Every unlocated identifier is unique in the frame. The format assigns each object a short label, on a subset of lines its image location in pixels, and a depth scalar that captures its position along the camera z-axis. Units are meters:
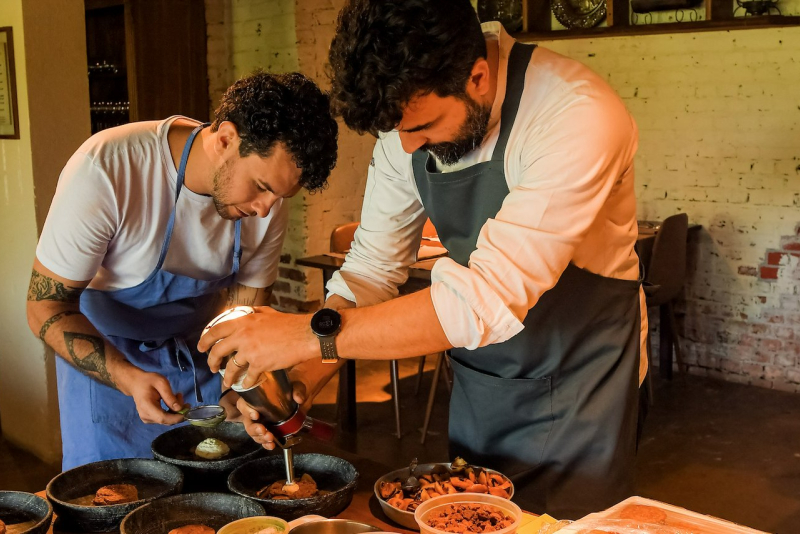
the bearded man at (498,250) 1.37
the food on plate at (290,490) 1.58
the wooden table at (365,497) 1.52
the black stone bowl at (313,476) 1.51
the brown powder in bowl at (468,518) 1.37
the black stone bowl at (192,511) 1.50
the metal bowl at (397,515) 1.47
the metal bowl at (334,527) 1.43
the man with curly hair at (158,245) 1.84
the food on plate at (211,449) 1.77
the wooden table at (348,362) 3.70
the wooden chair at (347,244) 4.16
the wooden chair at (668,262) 4.36
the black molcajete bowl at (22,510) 1.49
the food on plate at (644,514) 1.31
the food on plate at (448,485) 1.52
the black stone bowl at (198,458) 1.70
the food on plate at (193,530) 1.46
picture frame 3.62
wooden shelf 4.40
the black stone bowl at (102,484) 1.49
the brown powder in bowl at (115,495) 1.56
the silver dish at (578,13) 5.07
